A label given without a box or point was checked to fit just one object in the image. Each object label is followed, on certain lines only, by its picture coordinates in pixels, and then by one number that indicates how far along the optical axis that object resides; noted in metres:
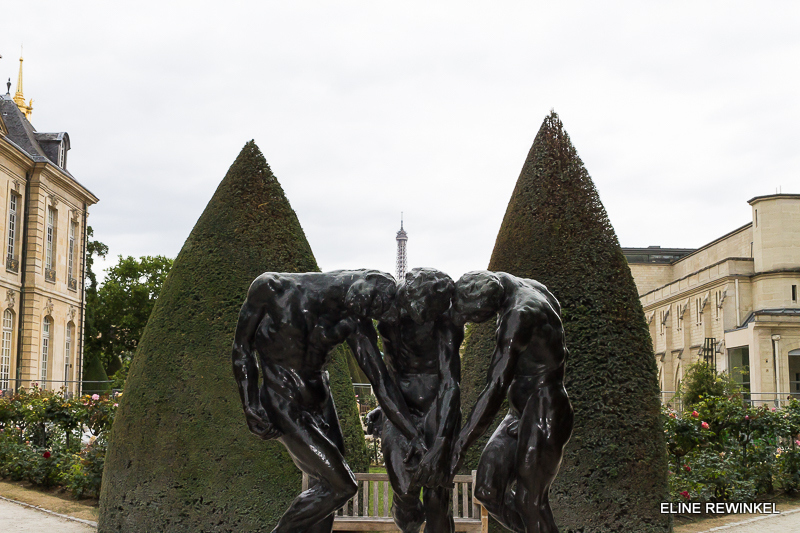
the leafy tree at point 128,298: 44.97
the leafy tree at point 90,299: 44.59
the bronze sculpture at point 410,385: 4.16
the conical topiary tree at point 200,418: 6.63
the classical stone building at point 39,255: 31.55
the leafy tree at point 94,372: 39.53
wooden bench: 6.64
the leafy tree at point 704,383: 13.89
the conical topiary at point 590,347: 6.66
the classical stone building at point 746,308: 35.94
